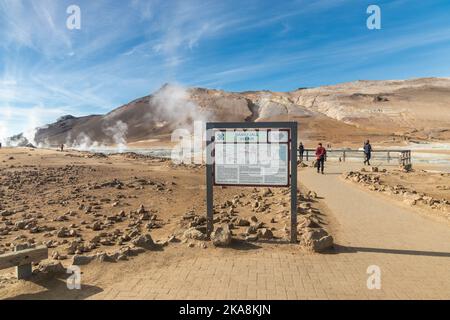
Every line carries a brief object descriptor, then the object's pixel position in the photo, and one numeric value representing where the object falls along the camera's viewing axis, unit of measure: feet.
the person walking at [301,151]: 98.28
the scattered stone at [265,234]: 28.10
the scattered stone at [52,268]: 21.00
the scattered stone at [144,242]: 25.72
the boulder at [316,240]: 24.78
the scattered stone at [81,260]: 22.76
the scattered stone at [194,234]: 27.45
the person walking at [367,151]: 85.81
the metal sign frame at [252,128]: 26.43
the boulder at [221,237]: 25.82
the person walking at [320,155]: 69.11
